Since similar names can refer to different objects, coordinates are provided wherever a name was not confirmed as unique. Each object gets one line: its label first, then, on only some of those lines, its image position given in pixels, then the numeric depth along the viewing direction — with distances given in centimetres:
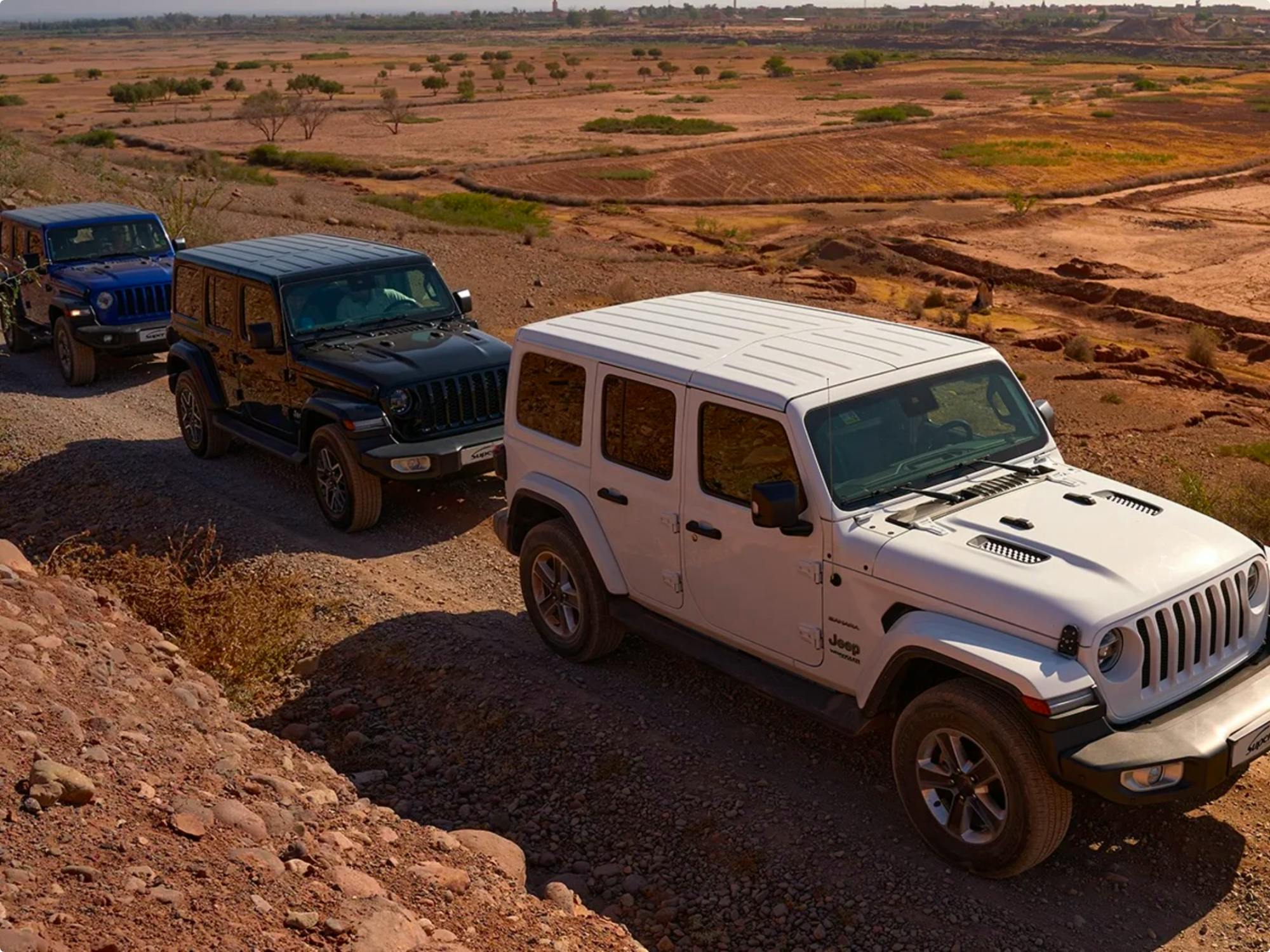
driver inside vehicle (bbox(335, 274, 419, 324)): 1109
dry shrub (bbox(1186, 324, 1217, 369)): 1962
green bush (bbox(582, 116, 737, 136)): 5838
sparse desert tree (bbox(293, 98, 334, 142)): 5891
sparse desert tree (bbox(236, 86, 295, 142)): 5850
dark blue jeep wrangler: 1492
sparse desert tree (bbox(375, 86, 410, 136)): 6314
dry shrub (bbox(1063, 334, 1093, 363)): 1872
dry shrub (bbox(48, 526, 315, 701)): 786
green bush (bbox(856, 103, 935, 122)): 6062
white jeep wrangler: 523
